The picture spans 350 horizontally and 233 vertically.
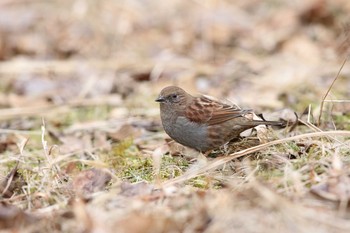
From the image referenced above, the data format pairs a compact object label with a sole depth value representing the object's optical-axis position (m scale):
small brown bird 9.77
